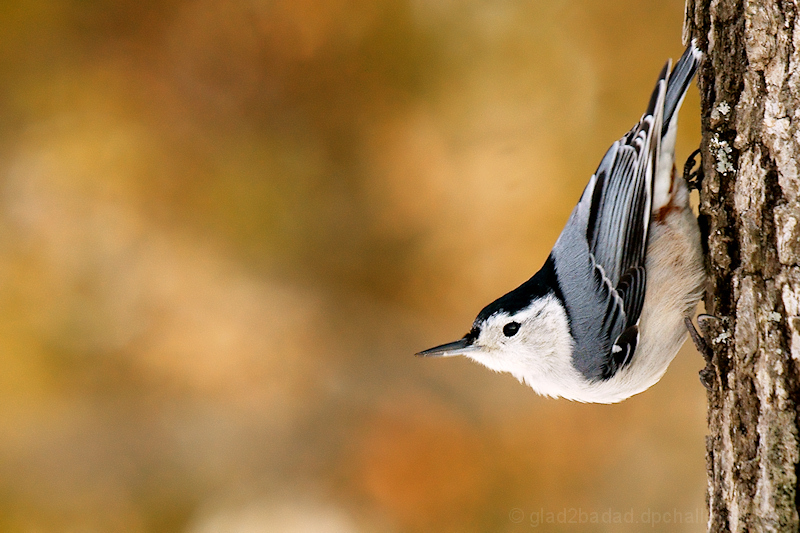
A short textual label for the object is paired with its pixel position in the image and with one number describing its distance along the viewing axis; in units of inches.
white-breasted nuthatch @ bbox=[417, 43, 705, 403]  147.5
